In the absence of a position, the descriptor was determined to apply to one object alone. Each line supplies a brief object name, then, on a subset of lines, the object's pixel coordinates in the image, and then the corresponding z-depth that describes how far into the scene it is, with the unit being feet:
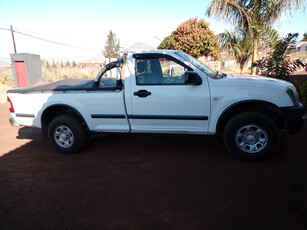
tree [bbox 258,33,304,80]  25.04
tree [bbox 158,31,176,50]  97.76
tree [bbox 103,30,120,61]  215.92
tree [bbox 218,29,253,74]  31.27
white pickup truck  11.26
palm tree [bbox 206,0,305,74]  25.40
